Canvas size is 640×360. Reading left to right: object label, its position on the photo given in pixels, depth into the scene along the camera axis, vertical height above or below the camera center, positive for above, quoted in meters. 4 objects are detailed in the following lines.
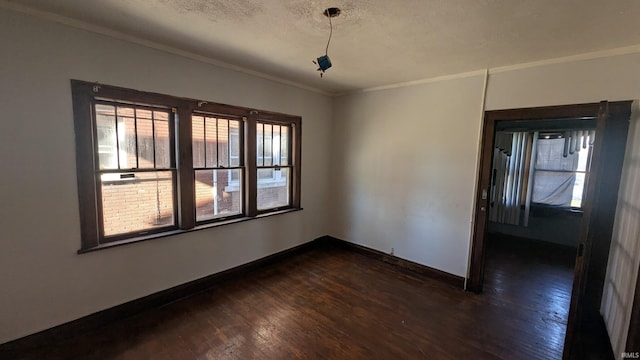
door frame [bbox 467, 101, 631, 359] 2.03 -0.28
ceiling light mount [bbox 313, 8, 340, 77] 1.83 +1.02
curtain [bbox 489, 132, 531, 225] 5.37 -0.27
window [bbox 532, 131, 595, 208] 4.86 -0.05
